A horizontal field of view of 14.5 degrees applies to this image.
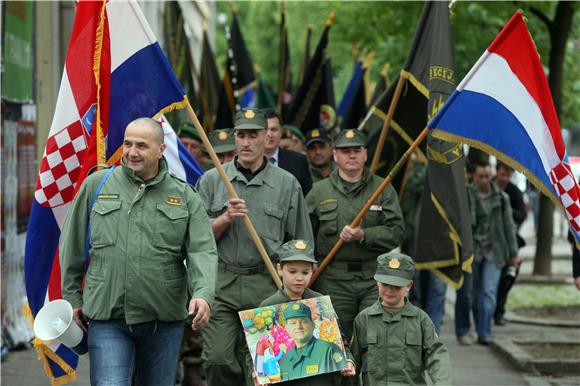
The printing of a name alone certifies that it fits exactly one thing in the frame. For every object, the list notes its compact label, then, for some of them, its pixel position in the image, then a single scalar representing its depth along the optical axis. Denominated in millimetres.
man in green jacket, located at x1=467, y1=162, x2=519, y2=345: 25446
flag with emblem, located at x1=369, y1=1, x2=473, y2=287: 17094
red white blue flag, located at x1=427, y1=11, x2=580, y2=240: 15482
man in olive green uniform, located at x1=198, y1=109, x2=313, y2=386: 14648
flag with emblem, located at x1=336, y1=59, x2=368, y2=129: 30101
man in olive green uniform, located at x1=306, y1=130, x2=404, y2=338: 16274
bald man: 12049
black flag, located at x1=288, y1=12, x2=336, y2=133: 28323
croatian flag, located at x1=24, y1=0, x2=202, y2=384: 14196
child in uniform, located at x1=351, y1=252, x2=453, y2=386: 13133
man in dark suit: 18233
